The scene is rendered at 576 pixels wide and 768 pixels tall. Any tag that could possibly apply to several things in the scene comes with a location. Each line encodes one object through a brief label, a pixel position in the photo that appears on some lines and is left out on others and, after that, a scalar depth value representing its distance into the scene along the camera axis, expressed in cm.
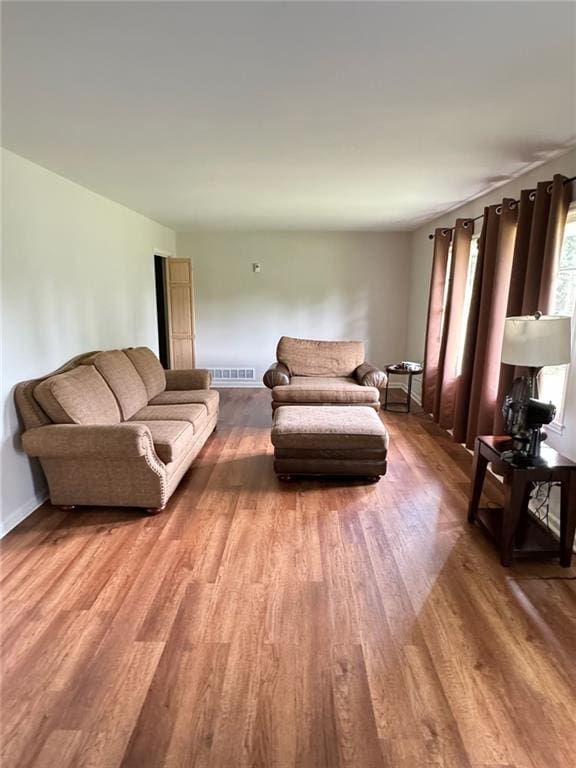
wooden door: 584
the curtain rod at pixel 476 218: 263
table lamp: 225
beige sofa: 277
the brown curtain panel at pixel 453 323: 432
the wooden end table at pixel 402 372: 533
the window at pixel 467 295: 440
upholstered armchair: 450
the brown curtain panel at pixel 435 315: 494
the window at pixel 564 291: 277
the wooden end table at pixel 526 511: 230
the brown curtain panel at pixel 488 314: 333
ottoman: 329
